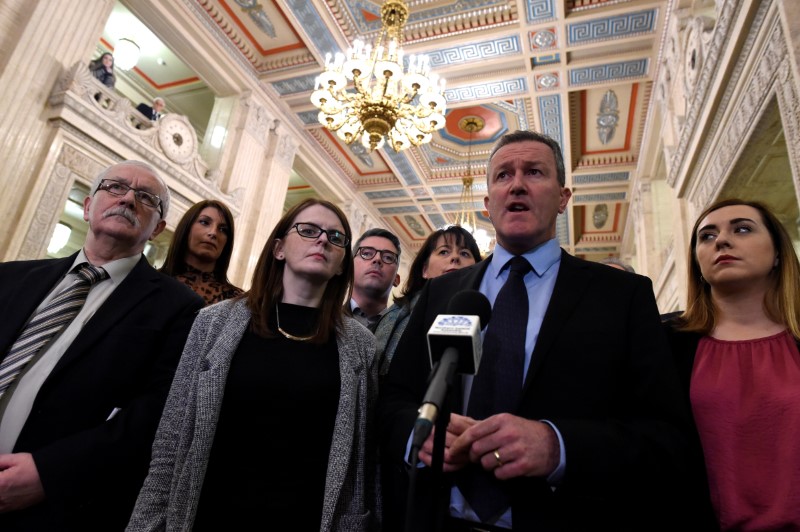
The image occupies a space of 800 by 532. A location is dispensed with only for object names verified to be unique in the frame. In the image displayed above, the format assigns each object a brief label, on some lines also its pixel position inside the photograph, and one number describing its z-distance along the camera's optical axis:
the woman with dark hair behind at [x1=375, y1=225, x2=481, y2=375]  2.25
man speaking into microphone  0.90
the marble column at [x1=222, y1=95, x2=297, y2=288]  7.47
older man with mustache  1.29
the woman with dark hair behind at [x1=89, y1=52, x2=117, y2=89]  5.64
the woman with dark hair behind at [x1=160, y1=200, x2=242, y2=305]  2.40
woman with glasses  1.26
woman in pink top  1.19
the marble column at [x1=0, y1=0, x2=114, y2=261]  4.46
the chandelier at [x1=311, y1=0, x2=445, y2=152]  5.22
